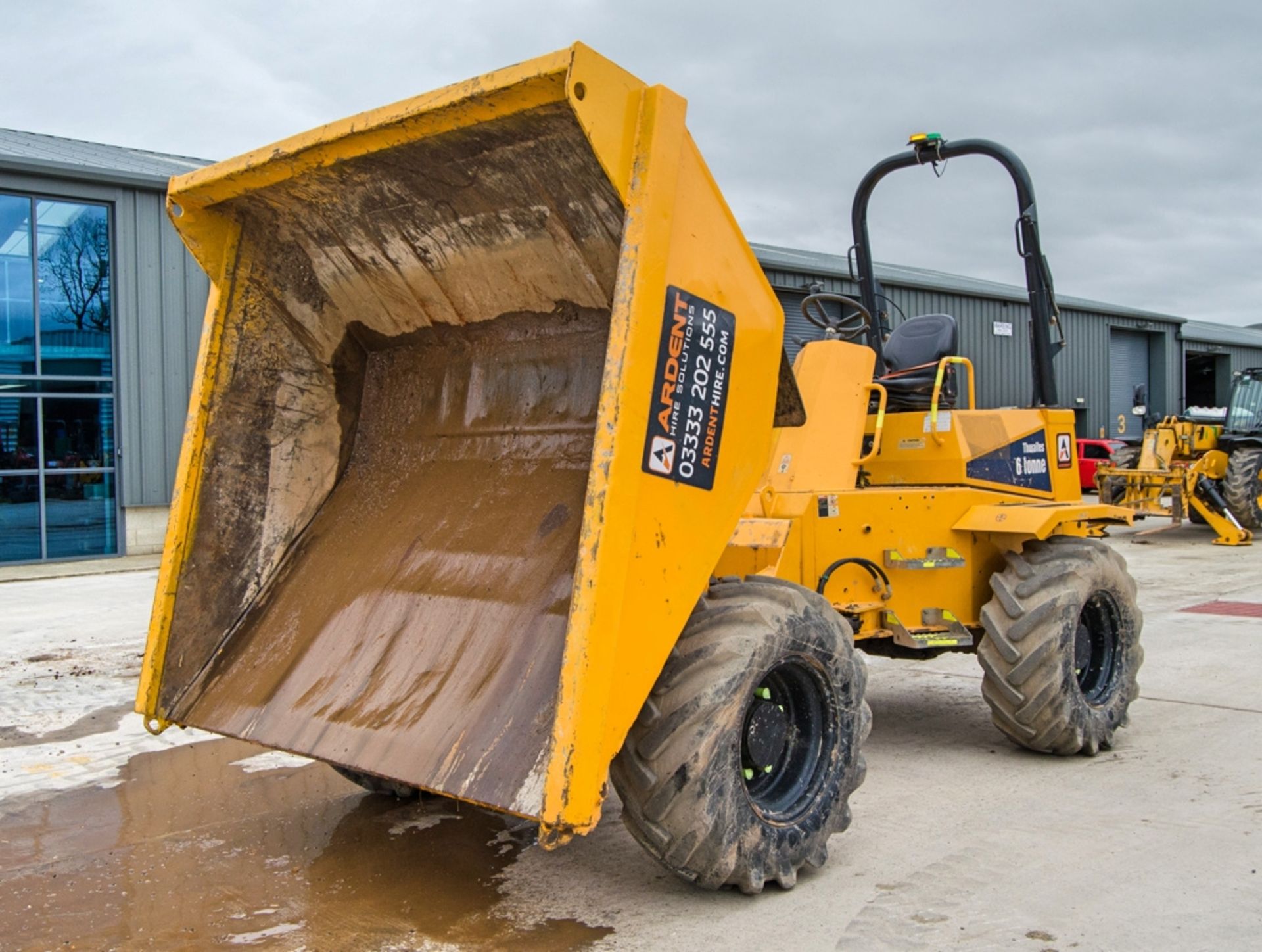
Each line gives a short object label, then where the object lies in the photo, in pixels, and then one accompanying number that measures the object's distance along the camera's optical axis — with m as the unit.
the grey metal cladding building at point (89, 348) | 14.37
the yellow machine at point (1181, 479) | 15.73
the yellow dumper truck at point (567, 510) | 3.32
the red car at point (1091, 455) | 21.86
